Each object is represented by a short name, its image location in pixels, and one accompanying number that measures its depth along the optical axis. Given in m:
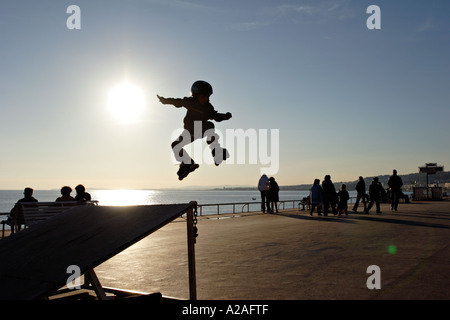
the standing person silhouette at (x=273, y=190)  20.33
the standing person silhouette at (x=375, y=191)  19.02
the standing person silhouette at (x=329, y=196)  18.88
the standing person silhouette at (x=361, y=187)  19.35
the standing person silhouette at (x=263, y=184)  19.89
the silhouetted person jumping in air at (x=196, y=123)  5.59
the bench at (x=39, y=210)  7.77
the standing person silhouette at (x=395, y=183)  19.92
